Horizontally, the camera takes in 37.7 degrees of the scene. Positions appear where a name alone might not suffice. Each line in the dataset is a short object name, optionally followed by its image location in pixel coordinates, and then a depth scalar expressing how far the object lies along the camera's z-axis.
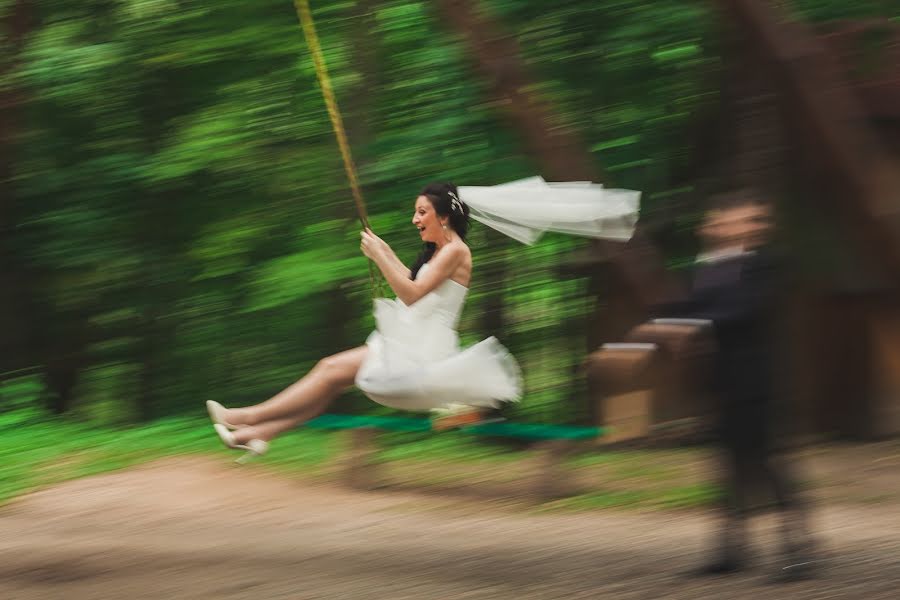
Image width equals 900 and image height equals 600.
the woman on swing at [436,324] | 7.22
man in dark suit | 5.22
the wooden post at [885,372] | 9.09
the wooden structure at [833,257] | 7.99
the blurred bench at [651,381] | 5.25
